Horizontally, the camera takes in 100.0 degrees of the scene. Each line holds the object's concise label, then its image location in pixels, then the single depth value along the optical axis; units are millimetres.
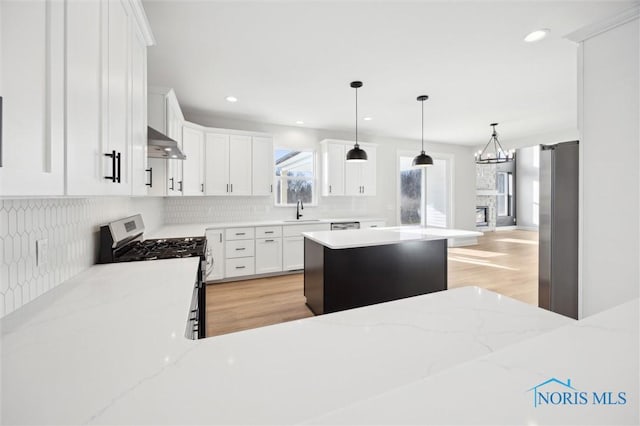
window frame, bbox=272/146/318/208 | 5156
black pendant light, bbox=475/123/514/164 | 4918
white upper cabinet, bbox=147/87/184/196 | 2781
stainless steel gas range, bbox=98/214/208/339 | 1784
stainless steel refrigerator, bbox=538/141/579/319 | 2230
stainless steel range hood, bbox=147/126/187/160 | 2074
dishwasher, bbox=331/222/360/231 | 4762
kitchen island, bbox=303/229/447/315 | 2533
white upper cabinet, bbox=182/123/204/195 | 3574
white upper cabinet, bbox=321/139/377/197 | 5094
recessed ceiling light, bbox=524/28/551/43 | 2273
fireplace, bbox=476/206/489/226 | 10060
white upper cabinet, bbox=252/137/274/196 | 4473
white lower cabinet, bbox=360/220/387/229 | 5125
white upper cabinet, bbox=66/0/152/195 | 830
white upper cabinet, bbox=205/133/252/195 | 4152
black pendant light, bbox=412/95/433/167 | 3852
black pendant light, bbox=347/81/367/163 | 3504
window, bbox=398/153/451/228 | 6352
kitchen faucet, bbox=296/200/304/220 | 5010
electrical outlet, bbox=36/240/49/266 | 1158
